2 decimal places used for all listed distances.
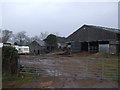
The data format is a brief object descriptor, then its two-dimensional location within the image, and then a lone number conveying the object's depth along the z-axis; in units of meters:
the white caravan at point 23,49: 34.12
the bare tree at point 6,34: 58.23
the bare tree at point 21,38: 71.75
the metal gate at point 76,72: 7.56
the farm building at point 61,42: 49.89
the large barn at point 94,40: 27.36
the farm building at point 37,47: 40.19
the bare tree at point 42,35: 71.31
